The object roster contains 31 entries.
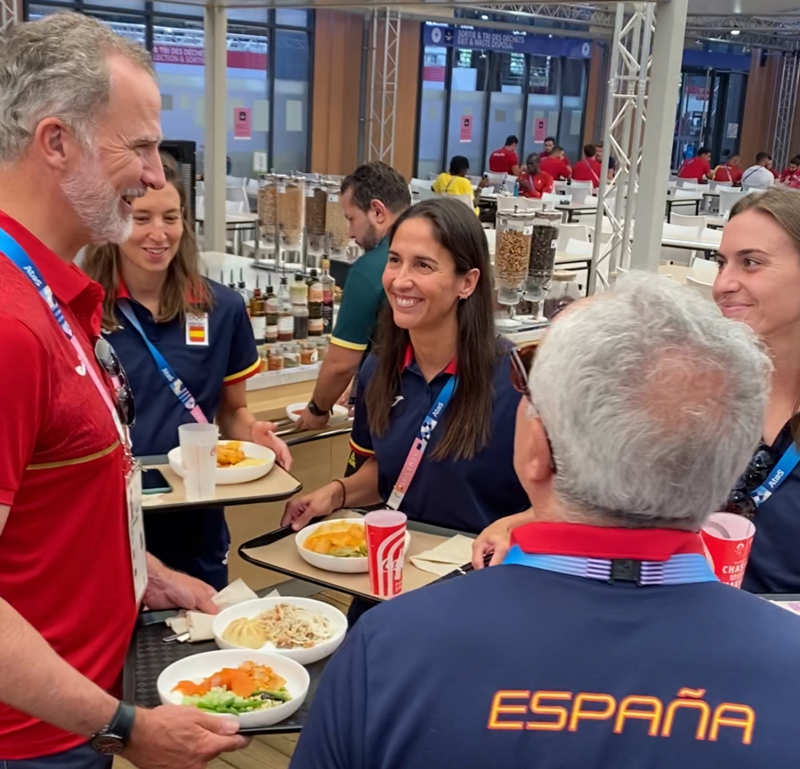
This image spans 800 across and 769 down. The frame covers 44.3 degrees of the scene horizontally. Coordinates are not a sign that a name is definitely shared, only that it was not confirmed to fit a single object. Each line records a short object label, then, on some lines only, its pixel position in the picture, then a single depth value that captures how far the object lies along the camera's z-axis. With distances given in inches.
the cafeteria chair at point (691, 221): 376.5
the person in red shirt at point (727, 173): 654.5
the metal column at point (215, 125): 179.8
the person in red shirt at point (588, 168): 588.1
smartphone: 86.0
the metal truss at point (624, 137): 169.6
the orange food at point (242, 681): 59.4
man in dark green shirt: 136.1
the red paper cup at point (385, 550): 68.4
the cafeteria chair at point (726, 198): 549.1
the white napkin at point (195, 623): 66.2
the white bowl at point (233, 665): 57.6
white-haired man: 33.9
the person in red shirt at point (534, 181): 501.4
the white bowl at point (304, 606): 63.8
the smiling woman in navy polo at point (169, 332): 96.1
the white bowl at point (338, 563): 73.7
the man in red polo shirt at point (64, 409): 49.3
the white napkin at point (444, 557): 75.2
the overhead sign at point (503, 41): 700.0
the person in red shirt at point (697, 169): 661.9
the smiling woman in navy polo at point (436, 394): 86.3
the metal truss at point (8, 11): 210.0
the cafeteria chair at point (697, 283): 212.3
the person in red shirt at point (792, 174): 567.5
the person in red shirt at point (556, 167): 618.2
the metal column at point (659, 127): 133.6
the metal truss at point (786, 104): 898.1
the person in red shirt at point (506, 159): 633.0
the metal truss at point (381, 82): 547.8
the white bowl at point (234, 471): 89.7
